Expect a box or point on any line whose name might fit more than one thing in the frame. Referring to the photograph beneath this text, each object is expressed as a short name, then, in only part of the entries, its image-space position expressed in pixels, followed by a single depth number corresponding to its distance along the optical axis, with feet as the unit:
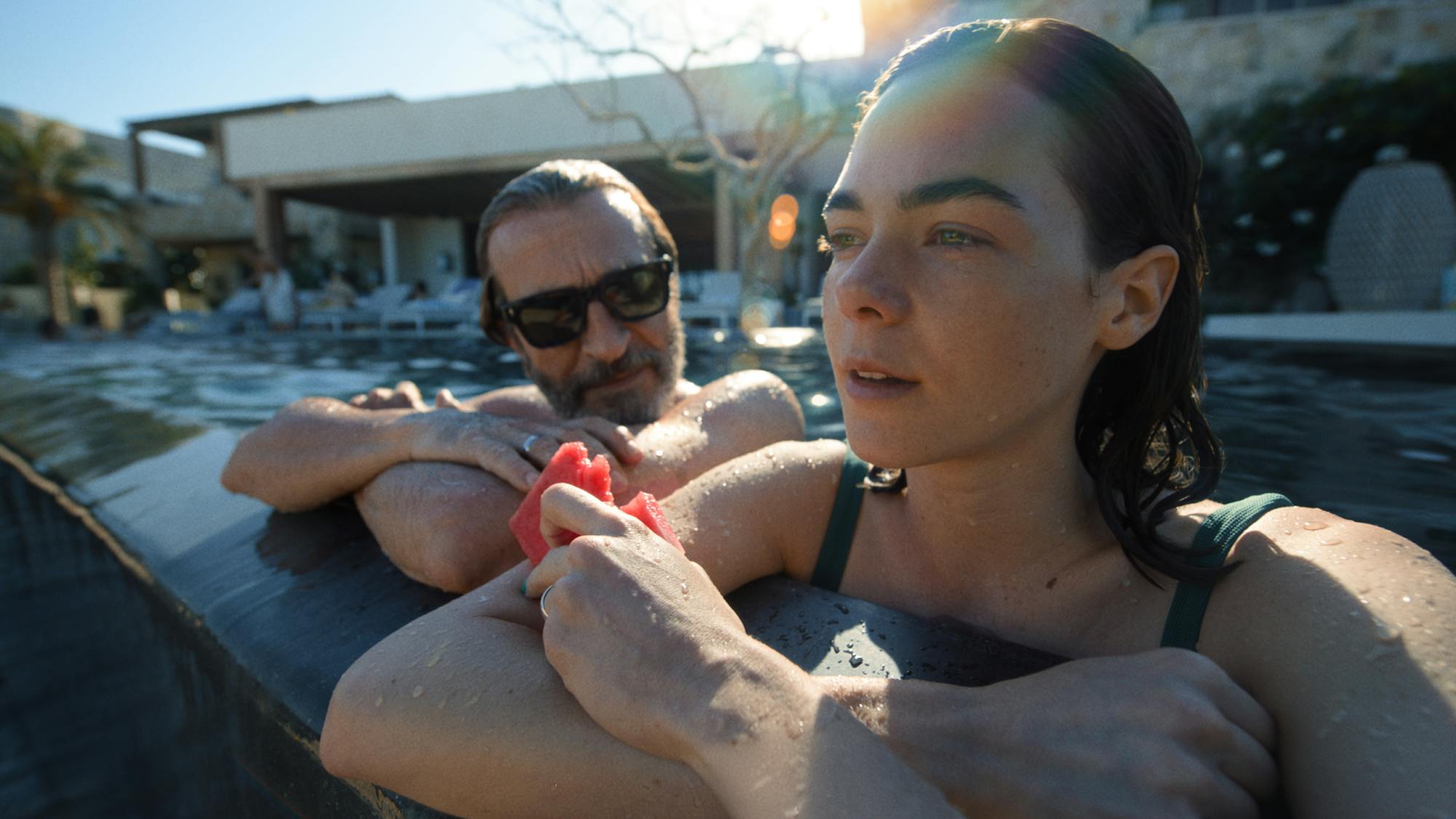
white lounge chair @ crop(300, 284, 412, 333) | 53.42
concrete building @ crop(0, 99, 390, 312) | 82.23
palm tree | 68.28
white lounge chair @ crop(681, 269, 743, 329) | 44.57
